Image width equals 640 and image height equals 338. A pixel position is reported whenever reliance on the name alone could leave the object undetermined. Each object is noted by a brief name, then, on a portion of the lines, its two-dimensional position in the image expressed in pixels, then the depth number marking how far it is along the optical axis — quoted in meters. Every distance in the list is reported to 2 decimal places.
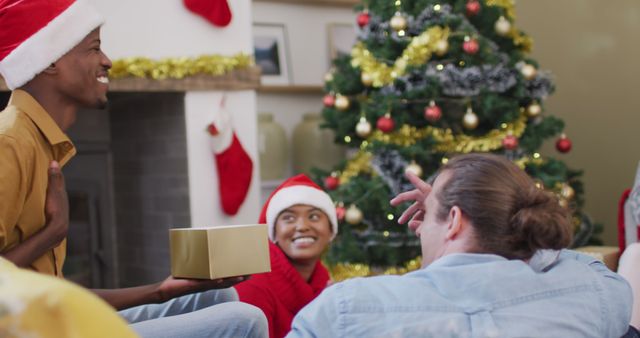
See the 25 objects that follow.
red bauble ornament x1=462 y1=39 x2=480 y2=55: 3.64
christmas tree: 3.72
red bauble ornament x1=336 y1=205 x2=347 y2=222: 3.74
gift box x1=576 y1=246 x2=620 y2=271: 3.24
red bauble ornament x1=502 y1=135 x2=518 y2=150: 3.69
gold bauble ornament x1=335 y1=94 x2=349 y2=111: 3.97
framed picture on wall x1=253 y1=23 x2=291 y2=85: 4.73
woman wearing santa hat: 2.34
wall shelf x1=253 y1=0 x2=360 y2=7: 4.87
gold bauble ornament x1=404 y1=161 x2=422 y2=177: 3.64
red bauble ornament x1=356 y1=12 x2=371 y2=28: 3.95
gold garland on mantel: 3.46
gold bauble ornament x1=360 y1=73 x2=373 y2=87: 3.84
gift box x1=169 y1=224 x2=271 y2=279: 1.64
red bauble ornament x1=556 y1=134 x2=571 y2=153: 4.02
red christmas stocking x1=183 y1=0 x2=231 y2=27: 3.66
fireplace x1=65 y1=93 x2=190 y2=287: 3.86
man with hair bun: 1.15
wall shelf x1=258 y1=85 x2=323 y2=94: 4.77
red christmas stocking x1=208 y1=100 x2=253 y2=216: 3.74
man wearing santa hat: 1.46
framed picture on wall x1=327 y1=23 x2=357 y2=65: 4.97
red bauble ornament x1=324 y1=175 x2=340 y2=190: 3.97
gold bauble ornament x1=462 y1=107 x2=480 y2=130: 3.72
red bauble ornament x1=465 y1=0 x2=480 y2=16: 3.76
